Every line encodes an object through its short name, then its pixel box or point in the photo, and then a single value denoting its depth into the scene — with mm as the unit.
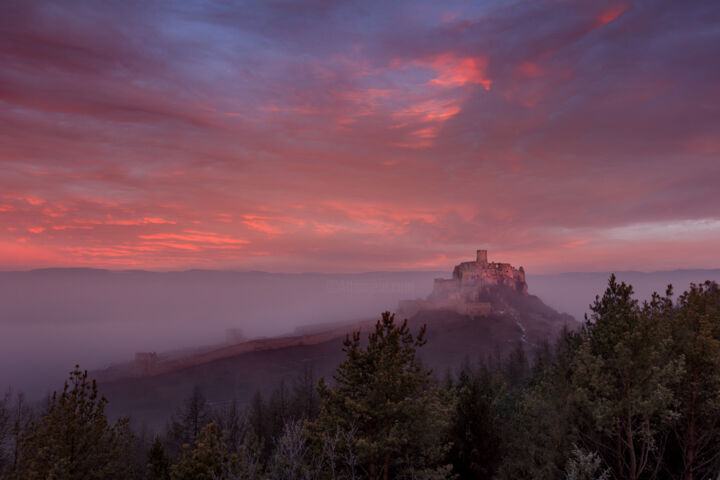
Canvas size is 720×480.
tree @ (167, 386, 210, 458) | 53562
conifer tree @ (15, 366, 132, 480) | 17031
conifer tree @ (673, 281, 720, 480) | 18062
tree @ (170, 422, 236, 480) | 17047
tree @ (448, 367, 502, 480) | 21344
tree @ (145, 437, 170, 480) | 22109
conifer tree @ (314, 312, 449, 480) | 18625
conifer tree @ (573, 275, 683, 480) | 16641
